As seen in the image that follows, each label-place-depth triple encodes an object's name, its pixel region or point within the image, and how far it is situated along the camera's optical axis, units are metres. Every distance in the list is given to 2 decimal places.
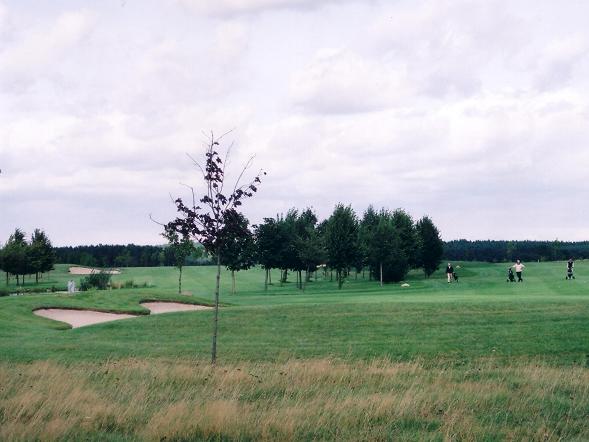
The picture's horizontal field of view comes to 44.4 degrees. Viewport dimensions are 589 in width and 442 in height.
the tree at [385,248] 72.31
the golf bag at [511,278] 59.71
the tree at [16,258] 85.88
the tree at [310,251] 69.56
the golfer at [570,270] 57.48
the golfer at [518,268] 56.42
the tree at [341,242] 68.69
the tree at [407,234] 79.81
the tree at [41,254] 88.44
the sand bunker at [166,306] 43.47
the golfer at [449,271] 65.56
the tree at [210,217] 18.45
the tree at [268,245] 72.91
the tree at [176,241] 56.65
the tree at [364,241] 71.01
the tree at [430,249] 87.25
